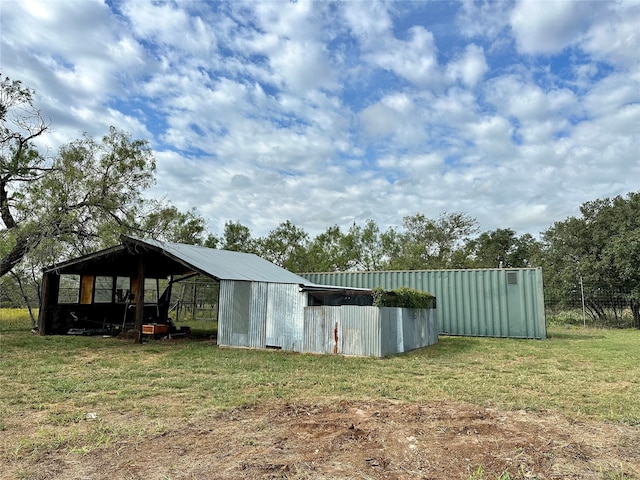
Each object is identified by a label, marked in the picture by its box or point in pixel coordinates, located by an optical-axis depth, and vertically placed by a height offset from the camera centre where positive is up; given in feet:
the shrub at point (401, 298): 32.55 +0.10
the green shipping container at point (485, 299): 49.03 +0.18
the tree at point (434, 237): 106.01 +15.74
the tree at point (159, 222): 43.21 +7.65
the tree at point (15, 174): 37.91 +11.41
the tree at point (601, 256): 67.51 +7.62
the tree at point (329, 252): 100.78 +10.81
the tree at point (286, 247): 101.30 +11.85
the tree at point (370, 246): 104.78 +12.75
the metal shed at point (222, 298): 36.32 -0.08
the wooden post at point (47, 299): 47.85 -0.35
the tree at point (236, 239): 99.91 +13.51
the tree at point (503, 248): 127.44 +15.30
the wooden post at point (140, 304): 43.25 -0.73
